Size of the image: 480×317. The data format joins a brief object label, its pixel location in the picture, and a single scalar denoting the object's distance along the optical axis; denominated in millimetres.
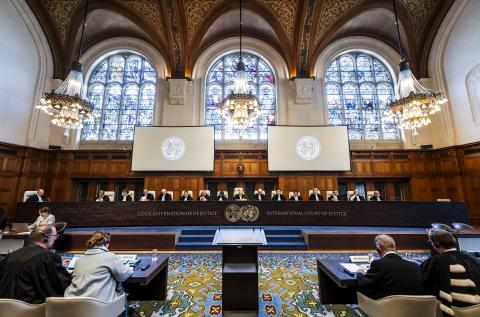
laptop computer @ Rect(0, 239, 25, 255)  4285
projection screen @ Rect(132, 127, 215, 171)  9352
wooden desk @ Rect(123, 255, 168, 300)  2968
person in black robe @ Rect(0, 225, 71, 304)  1674
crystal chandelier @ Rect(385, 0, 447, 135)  5844
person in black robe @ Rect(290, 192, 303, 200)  8052
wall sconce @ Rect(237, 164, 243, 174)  9461
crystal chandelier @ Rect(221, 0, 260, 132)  5512
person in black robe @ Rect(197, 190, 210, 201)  7439
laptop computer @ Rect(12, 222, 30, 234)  4674
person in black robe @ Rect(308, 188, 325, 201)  8086
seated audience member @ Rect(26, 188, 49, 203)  6668
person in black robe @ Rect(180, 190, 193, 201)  7984
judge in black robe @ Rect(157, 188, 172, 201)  7922
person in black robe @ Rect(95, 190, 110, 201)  7934
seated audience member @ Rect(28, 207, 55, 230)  4766
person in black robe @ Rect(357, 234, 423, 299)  1689
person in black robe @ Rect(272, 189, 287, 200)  7862
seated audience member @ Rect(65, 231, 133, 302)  1712
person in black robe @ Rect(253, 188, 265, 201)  8025
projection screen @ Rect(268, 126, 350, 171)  9383
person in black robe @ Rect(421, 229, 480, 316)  1592
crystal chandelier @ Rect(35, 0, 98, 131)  5996
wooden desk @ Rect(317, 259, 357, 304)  2811
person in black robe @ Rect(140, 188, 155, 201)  8170
